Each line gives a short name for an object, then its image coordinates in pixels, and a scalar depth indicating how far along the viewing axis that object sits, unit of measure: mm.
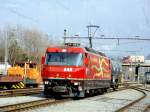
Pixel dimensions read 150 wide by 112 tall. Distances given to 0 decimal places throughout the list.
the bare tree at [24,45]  95875
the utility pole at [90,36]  60200
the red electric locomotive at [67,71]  26516
